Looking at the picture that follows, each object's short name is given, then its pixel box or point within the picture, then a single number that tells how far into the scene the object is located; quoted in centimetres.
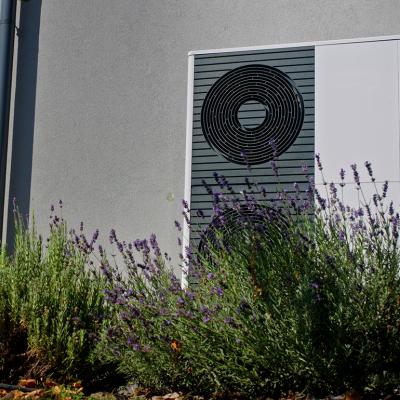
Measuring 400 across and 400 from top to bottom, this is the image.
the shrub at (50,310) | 398
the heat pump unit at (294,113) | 534
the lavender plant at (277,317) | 313
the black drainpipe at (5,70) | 709
